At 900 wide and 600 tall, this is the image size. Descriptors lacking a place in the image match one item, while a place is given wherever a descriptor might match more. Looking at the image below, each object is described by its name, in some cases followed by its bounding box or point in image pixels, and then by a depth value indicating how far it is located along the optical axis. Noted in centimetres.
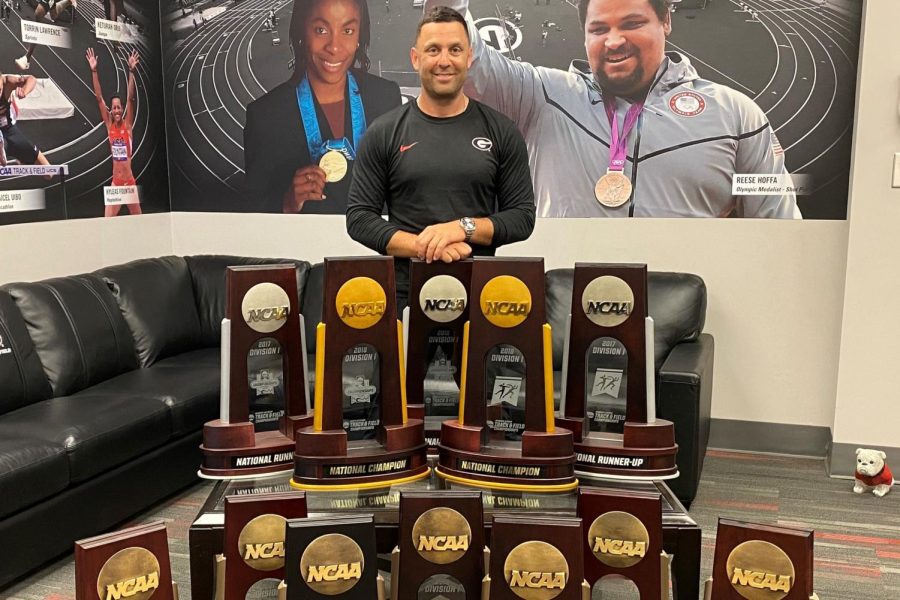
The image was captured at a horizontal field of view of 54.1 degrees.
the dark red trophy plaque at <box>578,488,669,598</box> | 167
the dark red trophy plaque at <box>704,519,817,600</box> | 158
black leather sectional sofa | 279
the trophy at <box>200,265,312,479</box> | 188
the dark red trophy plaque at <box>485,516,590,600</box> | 158
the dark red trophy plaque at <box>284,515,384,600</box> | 156
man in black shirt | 235
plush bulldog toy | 350
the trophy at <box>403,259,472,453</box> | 197
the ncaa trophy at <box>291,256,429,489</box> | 181
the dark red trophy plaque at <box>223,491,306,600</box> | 167
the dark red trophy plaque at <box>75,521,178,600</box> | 156
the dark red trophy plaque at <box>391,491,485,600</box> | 164
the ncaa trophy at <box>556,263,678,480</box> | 188
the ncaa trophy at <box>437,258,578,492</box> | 181
